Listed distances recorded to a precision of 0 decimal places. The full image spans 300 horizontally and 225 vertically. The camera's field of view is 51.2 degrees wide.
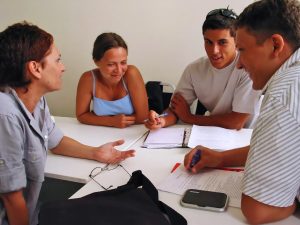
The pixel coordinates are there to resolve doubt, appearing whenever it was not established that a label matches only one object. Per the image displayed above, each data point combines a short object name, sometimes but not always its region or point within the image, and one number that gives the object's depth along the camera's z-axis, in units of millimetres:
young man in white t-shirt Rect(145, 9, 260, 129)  1760
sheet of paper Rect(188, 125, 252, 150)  1521
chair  2322
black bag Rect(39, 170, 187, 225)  837
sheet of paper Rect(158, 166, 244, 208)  1093
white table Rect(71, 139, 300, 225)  949
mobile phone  996
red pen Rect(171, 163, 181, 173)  1298
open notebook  1582
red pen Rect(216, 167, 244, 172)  1269
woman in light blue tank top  1991
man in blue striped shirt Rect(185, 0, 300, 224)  805
